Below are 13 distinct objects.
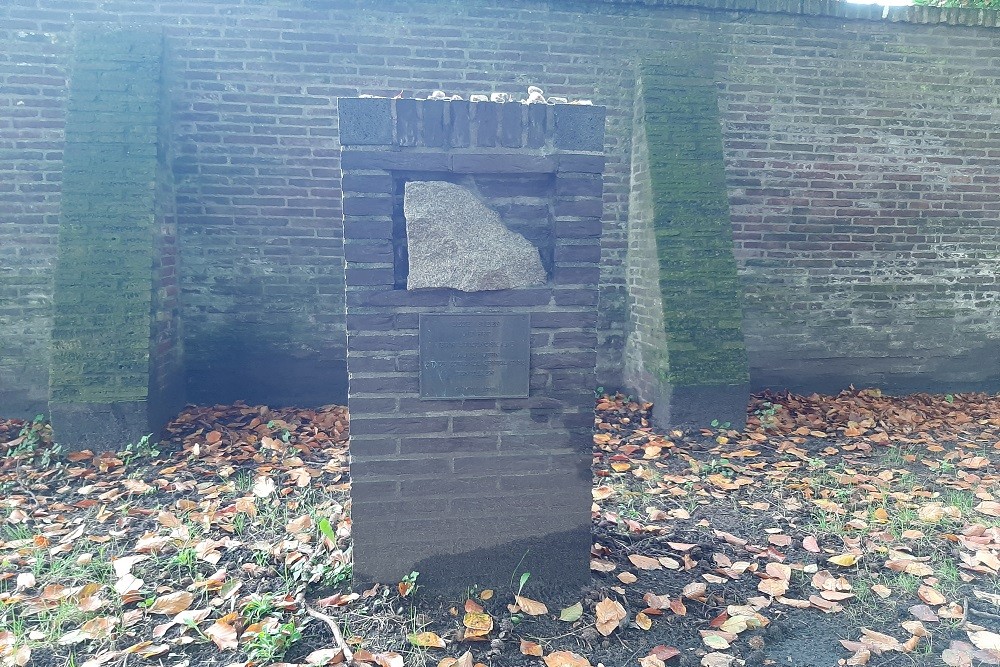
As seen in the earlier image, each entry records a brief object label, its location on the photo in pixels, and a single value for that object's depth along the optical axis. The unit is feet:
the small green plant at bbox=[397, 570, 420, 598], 8.84
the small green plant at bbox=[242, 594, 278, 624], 8.34
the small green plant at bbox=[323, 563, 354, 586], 9.11
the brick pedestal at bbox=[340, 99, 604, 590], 8.34
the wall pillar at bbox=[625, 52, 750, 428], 16.99
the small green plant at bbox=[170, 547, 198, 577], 9.73
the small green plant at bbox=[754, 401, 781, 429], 17.87
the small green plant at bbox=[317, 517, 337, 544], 9.68
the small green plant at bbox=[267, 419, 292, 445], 16.17
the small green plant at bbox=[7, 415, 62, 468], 14.85
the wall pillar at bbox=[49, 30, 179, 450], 15.10
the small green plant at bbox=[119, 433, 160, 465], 14.92
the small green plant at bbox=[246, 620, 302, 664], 7.56
